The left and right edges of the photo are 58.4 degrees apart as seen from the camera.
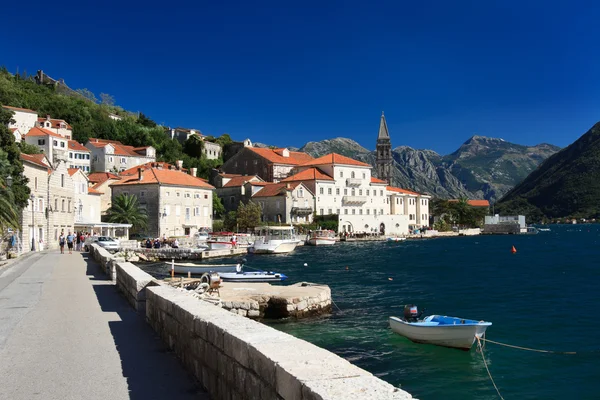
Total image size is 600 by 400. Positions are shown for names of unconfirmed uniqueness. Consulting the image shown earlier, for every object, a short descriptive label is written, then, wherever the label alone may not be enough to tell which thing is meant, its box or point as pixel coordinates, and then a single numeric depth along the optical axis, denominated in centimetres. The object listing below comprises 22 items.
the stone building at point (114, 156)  9444
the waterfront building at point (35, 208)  4047
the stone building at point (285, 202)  8589
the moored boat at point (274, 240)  6316
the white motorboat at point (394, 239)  9862
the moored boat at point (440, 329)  1571
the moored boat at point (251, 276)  3062
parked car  4728
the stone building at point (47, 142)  8569
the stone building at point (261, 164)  10019
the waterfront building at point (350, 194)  9348
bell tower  14438
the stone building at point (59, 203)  4656
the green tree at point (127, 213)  6569
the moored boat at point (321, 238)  8156
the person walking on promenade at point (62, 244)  3712
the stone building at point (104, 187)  7244
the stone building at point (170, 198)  6988
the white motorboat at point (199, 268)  3491
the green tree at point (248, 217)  8012
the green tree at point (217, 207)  8675
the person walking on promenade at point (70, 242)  3864
